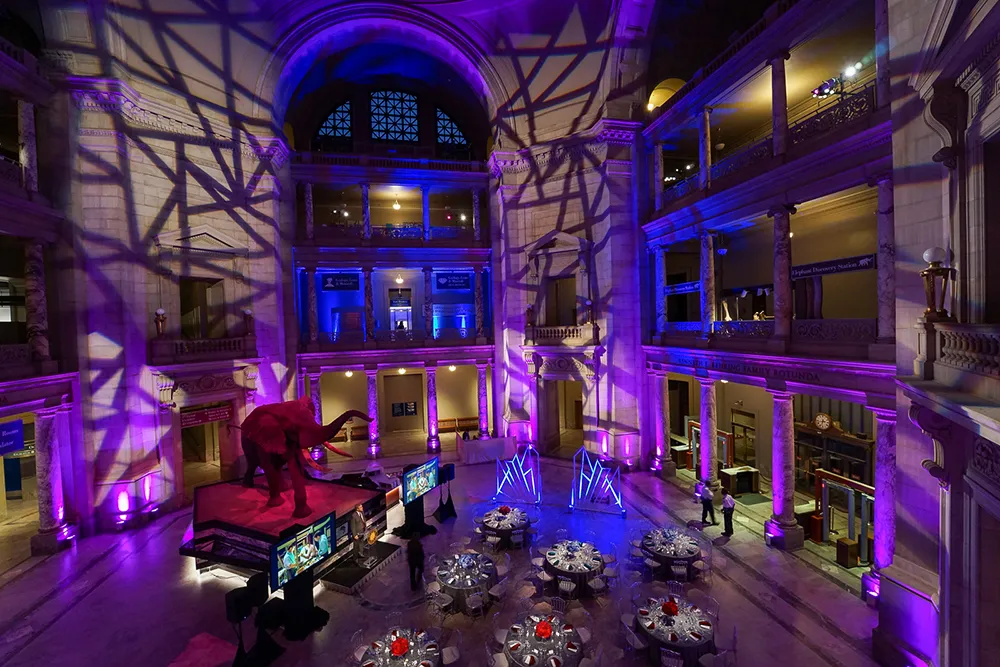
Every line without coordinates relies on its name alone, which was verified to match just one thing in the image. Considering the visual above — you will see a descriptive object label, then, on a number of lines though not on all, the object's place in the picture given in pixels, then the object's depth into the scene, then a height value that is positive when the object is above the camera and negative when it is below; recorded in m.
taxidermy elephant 11.38 -2.69
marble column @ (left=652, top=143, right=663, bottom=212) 17.25 +5.39
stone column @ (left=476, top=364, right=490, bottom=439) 22.23 -3.96
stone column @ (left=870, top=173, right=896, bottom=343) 9.43 +1.04
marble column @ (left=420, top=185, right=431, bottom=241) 21.83 +5.56
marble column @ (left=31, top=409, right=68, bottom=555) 12.63 -4.25
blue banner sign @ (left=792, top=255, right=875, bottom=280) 10.04 +1.10
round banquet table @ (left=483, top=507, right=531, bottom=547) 12.21 -5.36
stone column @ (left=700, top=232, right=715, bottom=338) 14.91 +1.18
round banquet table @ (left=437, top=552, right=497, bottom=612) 9.51 -5.40
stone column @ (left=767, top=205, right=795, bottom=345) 11.98 +1.03
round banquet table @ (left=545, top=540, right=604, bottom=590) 10.01 -5.39
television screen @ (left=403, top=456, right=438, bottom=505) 12.47 -4.33
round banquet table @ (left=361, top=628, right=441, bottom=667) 7.52 -5.46
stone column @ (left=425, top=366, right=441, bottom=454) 21.48 -4.11
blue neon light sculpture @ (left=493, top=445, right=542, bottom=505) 15.87 -5.96
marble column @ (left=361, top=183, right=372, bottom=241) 20.97 +5.24
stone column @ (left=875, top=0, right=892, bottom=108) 9.14 +5.21
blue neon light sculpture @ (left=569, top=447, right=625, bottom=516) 14.90 -5.82
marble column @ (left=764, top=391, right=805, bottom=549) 11.99 -4.46
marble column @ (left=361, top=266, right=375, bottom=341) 21.02 +0.85
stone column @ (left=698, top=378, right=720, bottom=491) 15.11 -3.84
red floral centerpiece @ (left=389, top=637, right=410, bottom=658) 7.57 -5.31
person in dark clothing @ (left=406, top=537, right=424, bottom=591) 10.42 -5.23
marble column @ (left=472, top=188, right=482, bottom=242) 22.27 +5.22
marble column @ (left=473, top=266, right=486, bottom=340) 22.38 +0.99
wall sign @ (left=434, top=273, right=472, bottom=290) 22.08 +2.12
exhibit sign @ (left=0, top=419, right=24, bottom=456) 11.68 -2.55
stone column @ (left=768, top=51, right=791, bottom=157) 11.83 +5.42
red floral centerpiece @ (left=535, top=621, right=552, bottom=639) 7.84 -5.27
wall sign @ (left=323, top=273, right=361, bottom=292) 21.02 +2.12
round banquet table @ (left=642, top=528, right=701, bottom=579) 10.47 -5.34
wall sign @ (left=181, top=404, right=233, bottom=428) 15.54 -2.90
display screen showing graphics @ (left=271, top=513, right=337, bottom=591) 8.47 -4.36
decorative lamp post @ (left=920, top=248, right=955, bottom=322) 5.75 +0.43
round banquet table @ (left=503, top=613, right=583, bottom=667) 7.51 -5.47
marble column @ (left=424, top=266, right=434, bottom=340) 21.73 +0.99
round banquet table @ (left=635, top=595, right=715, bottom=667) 7.66 -5.39
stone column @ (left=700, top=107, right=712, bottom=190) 14.77 +5.45
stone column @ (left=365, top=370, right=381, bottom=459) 20.77 -3.84
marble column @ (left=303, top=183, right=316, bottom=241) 20.36 +4.96
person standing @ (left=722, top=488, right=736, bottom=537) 12.77 -5.45
